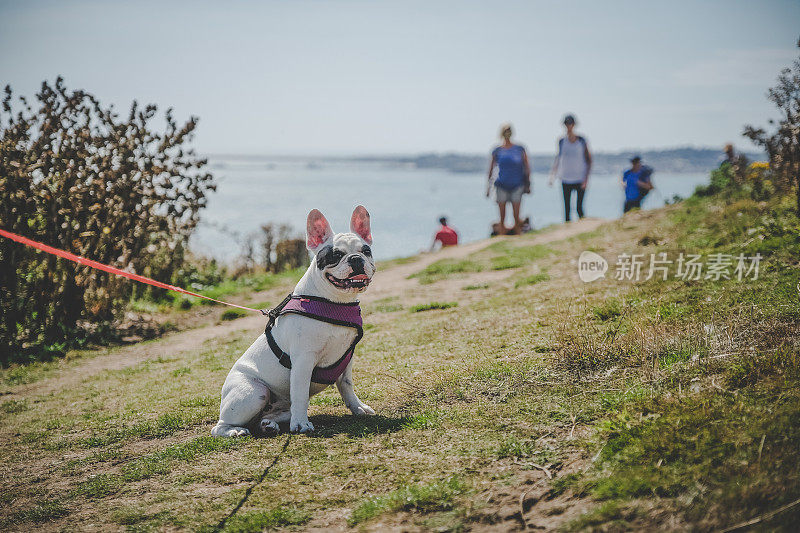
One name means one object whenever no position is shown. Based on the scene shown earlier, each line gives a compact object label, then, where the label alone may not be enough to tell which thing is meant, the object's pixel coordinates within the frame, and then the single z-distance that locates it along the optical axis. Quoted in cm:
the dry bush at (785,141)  1081
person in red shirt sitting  1814
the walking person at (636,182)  1742
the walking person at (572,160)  1574
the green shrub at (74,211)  1134
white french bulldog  528
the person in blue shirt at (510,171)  1567
